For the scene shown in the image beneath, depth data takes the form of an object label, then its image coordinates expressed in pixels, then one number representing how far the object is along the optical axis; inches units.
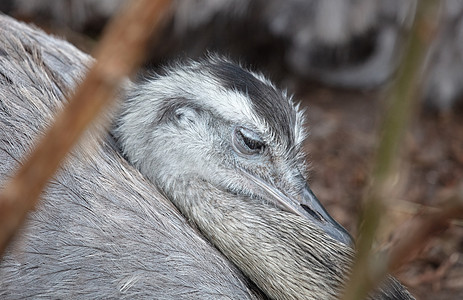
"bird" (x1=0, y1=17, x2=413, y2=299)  112.3
